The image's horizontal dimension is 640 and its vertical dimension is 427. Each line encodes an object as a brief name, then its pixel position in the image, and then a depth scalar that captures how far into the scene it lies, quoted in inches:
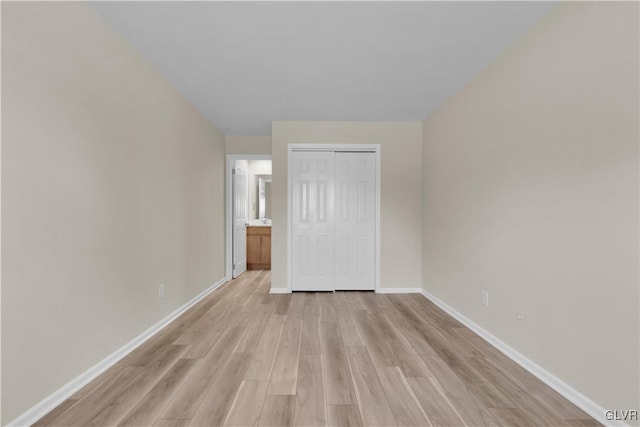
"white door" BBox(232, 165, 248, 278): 184.9
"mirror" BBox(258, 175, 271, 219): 241.4
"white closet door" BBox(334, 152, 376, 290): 156.5
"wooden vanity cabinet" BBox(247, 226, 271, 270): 220.8
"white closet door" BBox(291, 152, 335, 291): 154.9
